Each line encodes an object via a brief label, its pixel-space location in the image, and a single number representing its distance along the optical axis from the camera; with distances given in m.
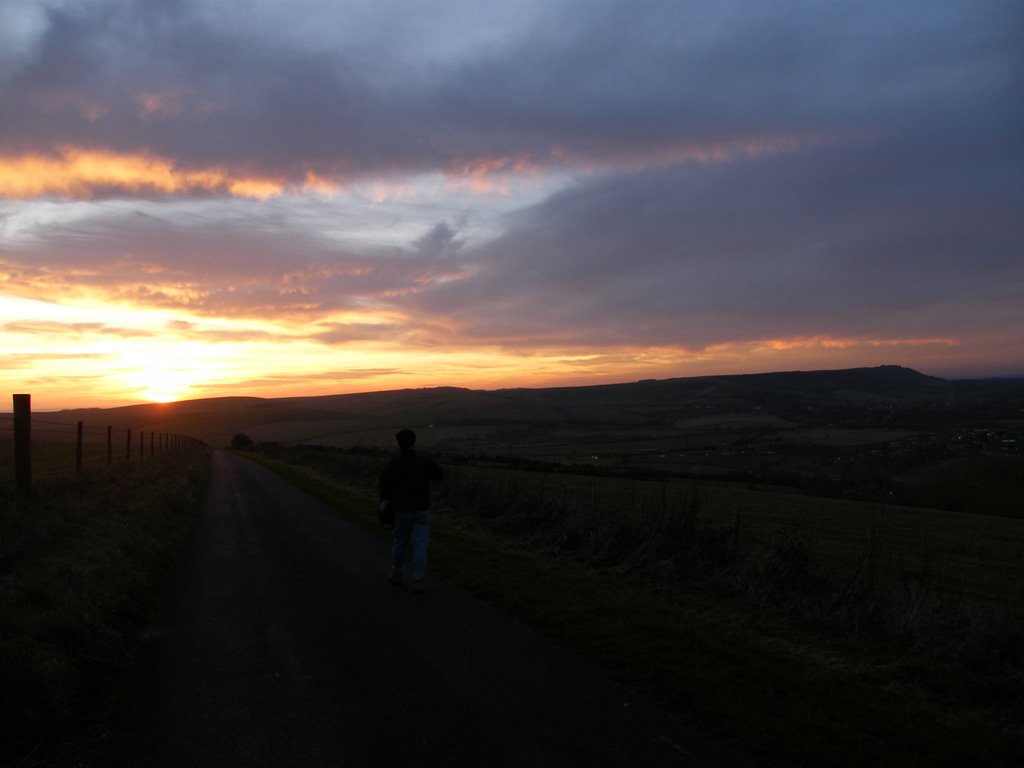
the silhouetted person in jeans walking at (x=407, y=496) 9.76
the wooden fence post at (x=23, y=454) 12.59
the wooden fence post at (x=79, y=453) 17.19
